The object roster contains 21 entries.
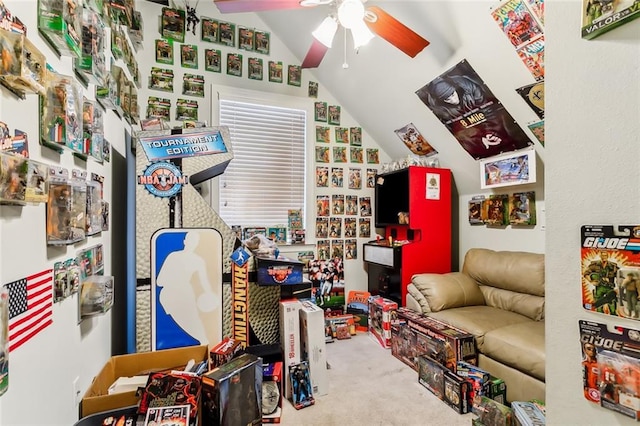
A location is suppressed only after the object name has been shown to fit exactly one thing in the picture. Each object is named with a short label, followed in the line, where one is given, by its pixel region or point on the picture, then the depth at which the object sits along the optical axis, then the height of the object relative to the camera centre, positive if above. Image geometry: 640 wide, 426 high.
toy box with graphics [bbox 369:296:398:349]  2.93 -1.00
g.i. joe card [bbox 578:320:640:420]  0.65 -0.33
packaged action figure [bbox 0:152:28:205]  0.77 +0.10
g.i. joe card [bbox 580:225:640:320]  0.65 -0.12
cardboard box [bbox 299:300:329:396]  2.13 -0.91
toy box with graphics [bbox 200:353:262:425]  1.47 -0.88
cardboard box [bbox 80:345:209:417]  1.46 -0.84
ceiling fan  1.72 +1.13
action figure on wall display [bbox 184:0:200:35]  3.05 +1.96
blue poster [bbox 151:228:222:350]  1.94 -0.45
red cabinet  3.19 -0.22
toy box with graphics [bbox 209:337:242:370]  1.80 -0.80
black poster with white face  2.42 +0.85
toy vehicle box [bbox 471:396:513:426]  1.59 -1.05
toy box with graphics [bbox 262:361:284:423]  1.84 -1.07
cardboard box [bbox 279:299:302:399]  2.09 -0.81
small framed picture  2.51 +0.39
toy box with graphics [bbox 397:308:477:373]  2.16 -0.93
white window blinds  3.26 +0.56
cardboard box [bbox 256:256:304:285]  2.11 -0.37
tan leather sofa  1.93 -0.80
